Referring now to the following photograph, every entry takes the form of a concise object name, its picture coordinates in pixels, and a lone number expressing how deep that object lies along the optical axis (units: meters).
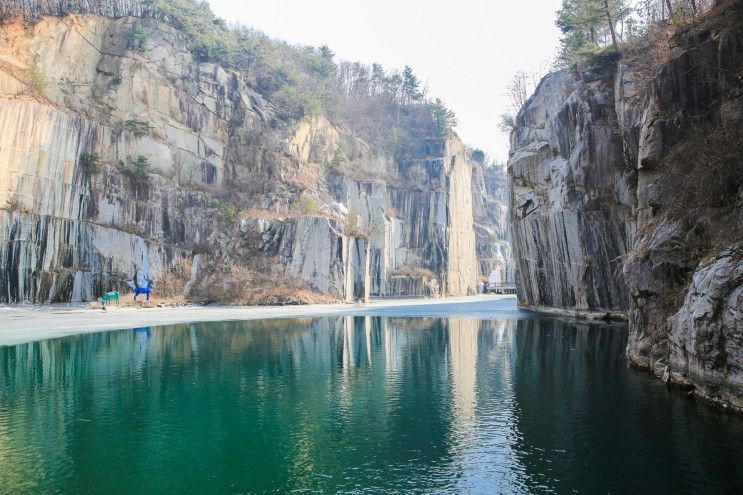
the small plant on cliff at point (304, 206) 58.19
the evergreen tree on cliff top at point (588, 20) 37.75
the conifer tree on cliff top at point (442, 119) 89.00
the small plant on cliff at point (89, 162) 47.47
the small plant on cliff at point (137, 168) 50.73
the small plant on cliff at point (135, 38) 56.53
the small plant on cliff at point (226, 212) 55.62
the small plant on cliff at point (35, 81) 46.06
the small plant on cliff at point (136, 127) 53.06
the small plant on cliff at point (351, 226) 57.04
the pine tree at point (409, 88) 97.75
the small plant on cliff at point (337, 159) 73.50
